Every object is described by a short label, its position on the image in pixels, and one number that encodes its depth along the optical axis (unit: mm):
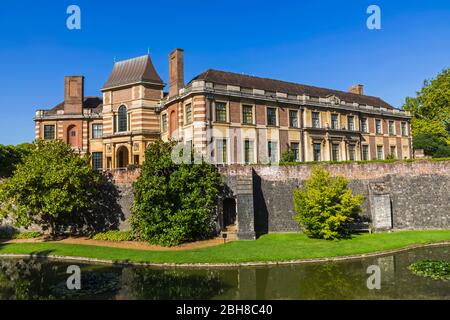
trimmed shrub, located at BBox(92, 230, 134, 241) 27469
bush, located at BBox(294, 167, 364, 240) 24817
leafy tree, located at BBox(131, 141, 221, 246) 25625
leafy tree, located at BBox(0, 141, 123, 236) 26625
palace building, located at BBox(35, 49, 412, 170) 33562
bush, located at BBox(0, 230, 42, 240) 29386
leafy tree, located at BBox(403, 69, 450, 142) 49875
